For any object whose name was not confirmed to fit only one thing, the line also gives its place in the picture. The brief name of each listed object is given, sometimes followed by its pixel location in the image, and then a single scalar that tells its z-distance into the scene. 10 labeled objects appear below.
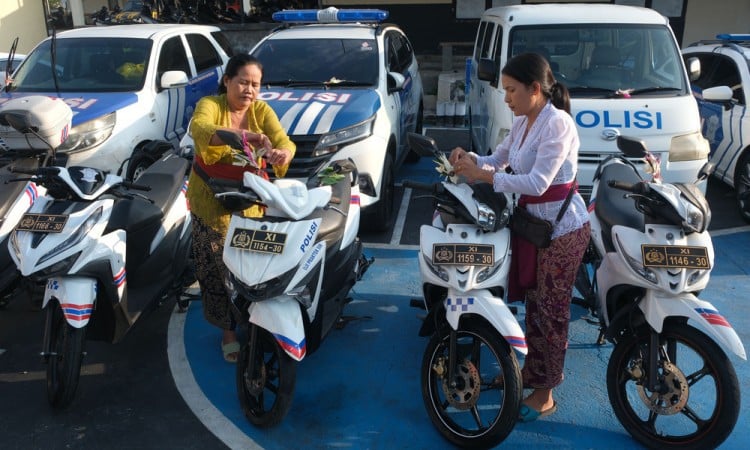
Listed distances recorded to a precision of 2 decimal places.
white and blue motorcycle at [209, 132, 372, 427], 2.94
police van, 5.21
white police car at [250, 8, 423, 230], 5.36
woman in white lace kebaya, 2.75
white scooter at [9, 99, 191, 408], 3.20
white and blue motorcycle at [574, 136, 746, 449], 2.74
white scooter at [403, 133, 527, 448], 2.82
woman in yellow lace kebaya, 3.24
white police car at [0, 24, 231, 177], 5.89
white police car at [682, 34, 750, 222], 6.29
